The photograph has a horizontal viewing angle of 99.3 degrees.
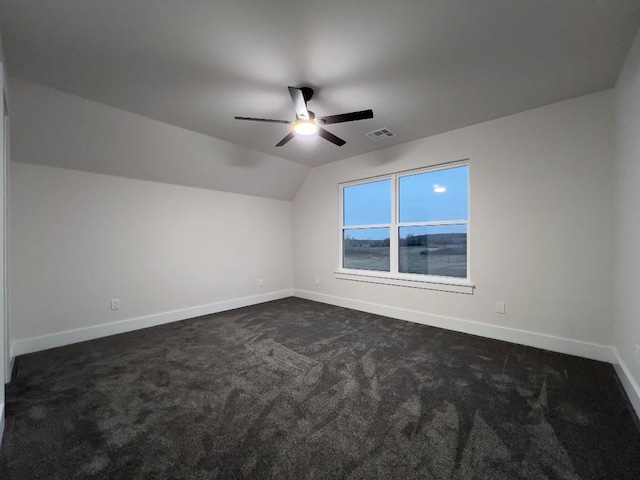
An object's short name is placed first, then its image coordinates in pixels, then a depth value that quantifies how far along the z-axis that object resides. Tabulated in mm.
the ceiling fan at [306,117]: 2381
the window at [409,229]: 3635
